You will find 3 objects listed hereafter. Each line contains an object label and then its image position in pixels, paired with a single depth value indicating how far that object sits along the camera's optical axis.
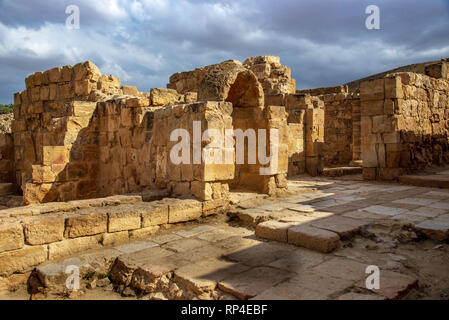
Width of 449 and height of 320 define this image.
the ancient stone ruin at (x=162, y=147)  4.25
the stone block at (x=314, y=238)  3.73
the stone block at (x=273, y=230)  4.16
